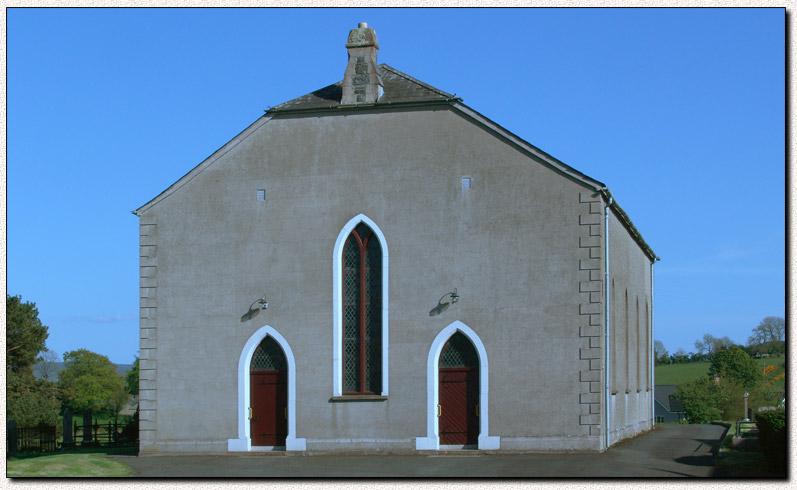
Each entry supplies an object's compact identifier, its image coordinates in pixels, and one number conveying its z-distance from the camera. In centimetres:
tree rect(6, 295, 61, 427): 5353
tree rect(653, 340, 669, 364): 10368
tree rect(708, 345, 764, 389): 6834
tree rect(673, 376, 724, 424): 7606
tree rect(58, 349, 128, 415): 9681
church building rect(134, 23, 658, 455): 2358
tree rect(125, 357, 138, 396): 9402
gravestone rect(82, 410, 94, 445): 3581
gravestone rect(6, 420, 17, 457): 2956
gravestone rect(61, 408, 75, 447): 3525
